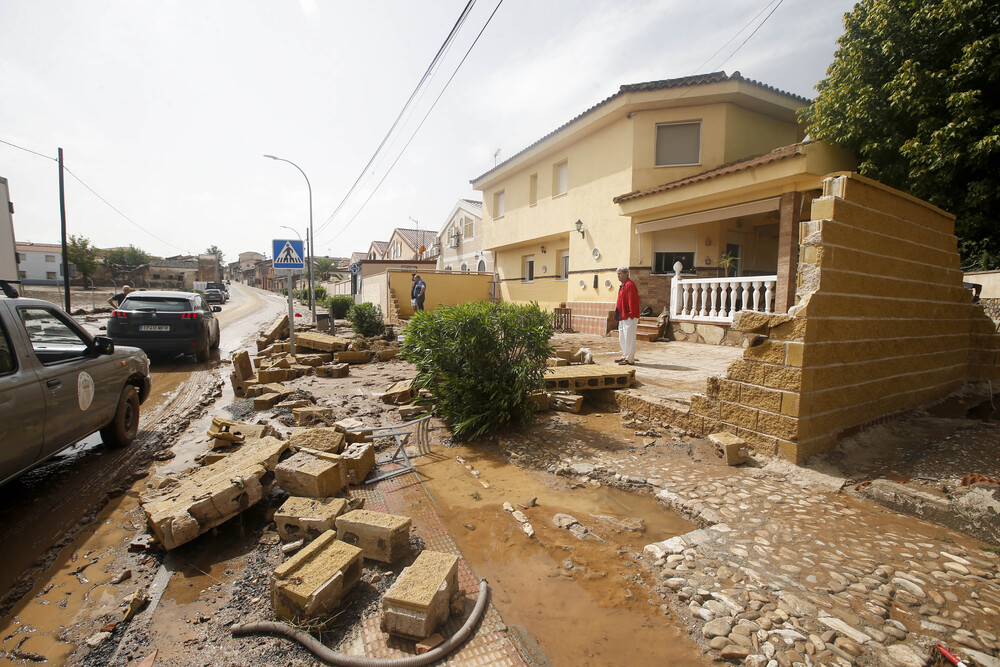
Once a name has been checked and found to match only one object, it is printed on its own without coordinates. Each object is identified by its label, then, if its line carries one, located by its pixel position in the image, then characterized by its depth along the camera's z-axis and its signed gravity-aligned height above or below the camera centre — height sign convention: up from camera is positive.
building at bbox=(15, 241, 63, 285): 53.26 +3.32
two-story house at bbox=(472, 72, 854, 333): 9.23 +2.64
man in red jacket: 7.63 -0.24
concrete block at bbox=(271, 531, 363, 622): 2.28 -1.56
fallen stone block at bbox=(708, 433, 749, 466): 4.11 -1.41
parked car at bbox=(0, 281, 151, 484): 3.08 -0.83
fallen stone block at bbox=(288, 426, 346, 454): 4.10 -1.40
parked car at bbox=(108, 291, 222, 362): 9.12 -0.73
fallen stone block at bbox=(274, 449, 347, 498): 3.38 -1.45
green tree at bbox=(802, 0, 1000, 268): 7.48 +3.89
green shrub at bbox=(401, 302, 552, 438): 5.08 -0.77
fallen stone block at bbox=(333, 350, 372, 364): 9.86 -1.45
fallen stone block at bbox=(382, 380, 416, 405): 6.33 -1.46
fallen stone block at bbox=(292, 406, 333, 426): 5.36 -1.54
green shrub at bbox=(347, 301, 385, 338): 14.10 -0.86
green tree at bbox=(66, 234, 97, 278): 44.38 +3.31
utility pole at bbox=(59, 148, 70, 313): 18.34 +3.68
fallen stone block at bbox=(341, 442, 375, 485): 3.91 -1.53
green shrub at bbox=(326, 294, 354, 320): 22.30 -0.66
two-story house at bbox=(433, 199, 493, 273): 24.05 +3.31
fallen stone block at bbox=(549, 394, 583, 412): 5.86 -1.43
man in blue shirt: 13.13 +0.05
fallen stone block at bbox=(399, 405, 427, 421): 5.65 -1.51
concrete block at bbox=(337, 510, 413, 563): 2.77 -1.56
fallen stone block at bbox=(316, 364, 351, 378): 8.55 -1.54
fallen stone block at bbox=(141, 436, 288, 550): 2.86 -1.51
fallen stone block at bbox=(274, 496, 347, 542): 2.96 -1.55
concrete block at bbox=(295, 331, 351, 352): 10.34 -1.20
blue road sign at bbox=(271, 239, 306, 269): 10.30 +0.90
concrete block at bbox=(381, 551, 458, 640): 2.17 -1.57
